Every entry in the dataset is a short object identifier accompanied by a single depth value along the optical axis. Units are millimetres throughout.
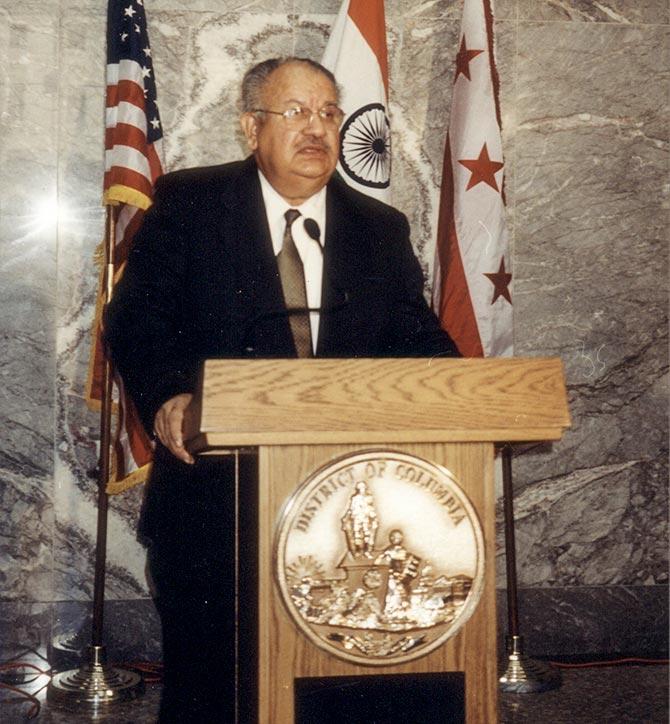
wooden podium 1724
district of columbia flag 4117
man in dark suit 2271
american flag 3902
